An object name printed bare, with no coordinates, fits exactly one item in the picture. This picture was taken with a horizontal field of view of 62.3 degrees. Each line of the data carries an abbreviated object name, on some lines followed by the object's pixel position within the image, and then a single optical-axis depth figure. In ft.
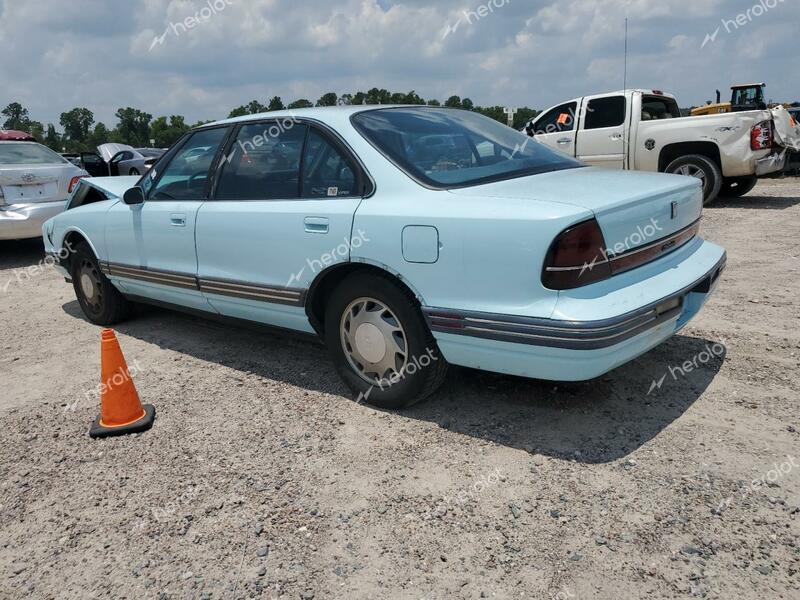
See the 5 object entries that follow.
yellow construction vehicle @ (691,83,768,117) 69.87
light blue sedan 9.06
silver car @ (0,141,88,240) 26.78
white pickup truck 30.96
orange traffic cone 11.50
